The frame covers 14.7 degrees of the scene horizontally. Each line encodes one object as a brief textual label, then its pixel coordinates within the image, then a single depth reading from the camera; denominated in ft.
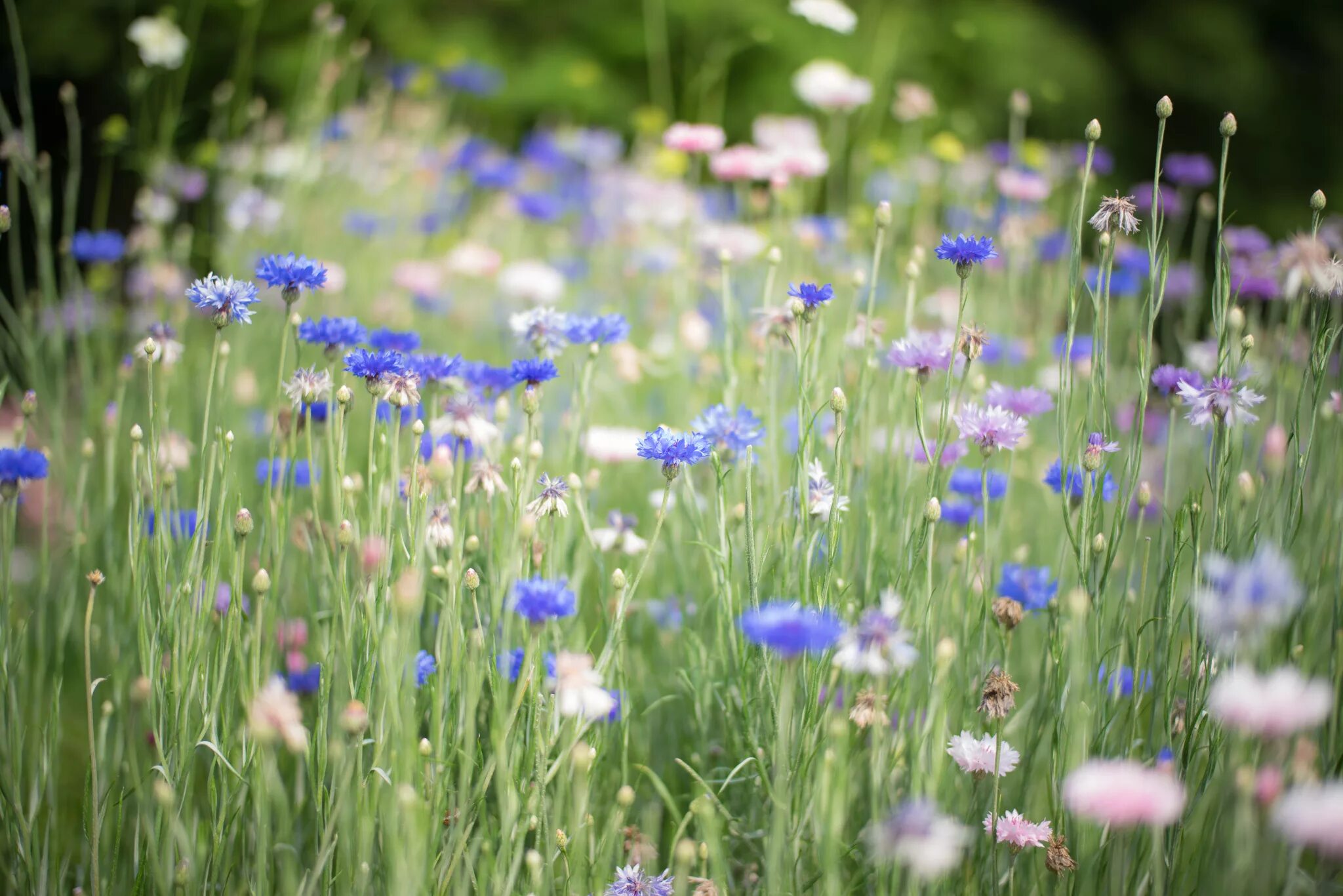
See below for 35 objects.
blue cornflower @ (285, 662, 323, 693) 8.83
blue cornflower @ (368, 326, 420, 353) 8.90
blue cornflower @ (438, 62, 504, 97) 17.02
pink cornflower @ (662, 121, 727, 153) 9.56
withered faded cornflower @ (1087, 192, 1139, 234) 8.50
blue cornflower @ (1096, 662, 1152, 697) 8.44
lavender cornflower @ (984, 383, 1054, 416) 8.81
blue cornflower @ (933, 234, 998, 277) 8.50
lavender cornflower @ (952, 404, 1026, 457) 8.55
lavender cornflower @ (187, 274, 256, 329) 8.52
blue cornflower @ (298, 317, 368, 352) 8.72
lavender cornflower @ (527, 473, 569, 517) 8.49
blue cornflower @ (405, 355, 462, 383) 8.66
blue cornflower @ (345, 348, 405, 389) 8.48
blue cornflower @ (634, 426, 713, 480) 8.43
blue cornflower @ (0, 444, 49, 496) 8.54
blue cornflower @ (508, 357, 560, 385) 8.61
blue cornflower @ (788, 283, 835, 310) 8.60
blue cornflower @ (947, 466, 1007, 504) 9.05
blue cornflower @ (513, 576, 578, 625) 8.21
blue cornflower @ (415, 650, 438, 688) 8.53
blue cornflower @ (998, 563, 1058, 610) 8.94
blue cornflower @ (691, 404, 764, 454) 8.61
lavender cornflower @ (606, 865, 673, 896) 8.36
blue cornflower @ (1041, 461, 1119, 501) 8.63
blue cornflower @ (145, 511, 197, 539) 8.82
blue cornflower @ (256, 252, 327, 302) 8.59
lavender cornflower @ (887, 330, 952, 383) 8.69
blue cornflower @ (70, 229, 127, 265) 9.89
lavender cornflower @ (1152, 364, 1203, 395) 8.66
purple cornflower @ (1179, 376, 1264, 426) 8.44
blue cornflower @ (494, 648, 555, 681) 8.33
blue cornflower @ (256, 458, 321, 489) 8.80
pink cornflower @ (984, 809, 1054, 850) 8.34
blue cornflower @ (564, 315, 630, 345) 8.86
